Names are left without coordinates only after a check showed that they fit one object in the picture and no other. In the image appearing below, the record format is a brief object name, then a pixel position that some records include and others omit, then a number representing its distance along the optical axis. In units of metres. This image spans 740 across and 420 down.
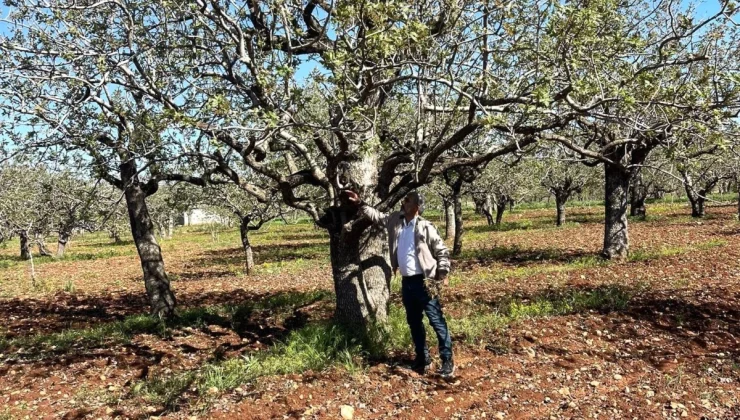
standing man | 5.36
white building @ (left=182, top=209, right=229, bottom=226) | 39.16
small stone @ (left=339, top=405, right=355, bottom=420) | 4.59
